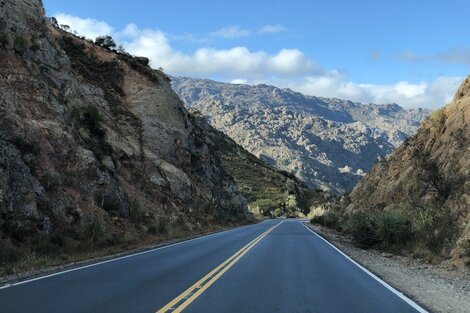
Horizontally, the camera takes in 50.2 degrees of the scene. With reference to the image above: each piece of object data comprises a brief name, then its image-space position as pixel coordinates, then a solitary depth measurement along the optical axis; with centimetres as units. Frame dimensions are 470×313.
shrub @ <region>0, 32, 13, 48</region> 2733
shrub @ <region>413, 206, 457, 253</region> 2105
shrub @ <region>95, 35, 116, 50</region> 5842
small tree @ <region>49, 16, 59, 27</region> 5444
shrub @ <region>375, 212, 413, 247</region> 2500
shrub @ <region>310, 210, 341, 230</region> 5079
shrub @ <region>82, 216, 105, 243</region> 2060
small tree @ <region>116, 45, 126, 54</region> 5767
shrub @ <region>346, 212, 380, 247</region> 2738
